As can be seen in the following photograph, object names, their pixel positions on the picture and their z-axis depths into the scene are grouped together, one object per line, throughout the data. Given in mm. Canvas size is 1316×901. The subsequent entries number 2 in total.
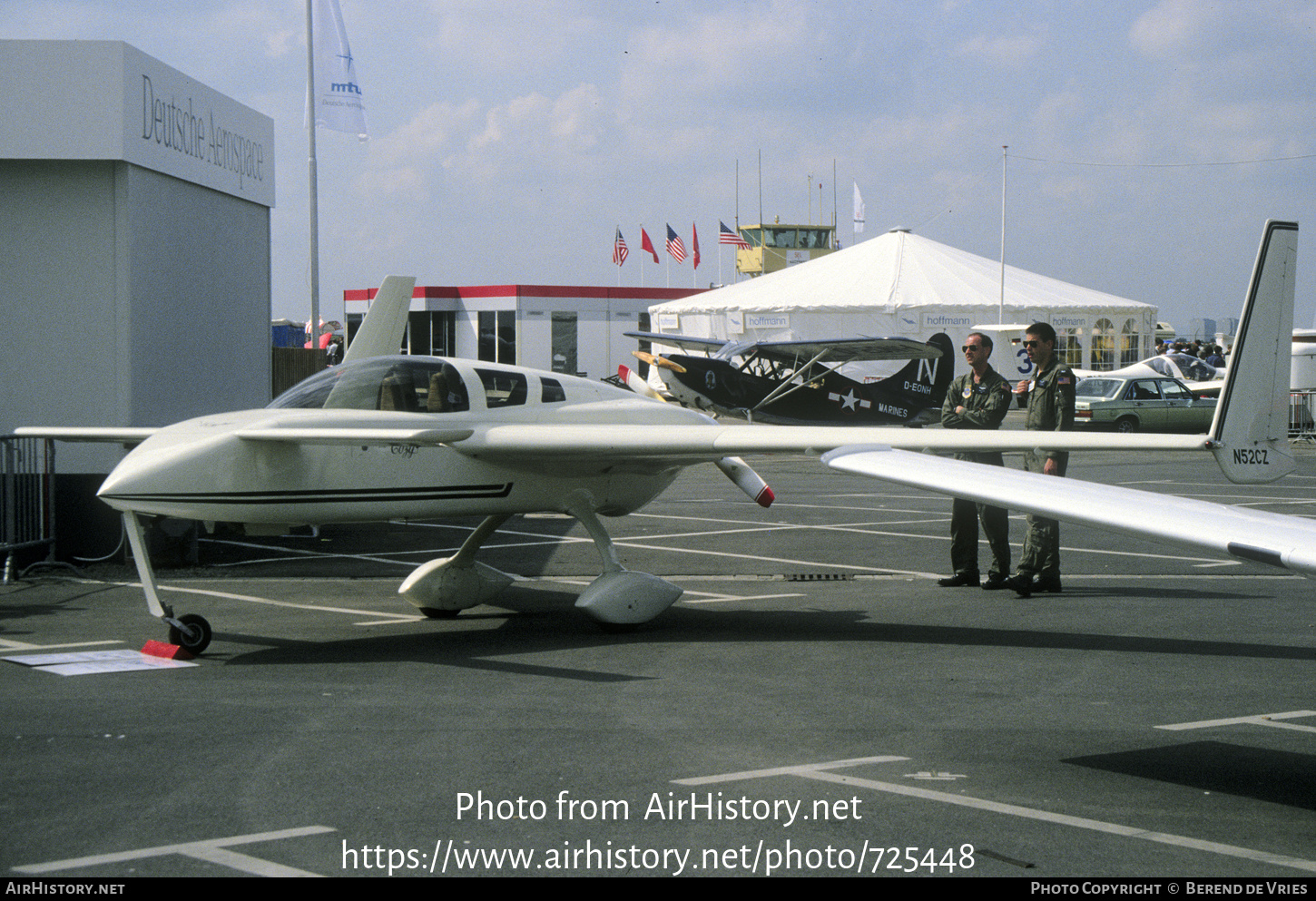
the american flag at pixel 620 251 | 67938
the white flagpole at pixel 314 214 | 25781
